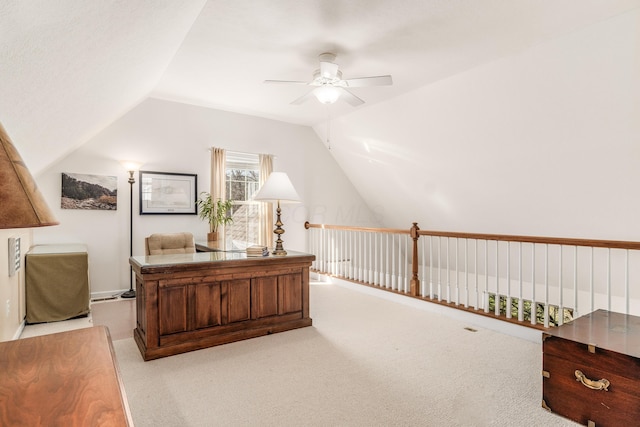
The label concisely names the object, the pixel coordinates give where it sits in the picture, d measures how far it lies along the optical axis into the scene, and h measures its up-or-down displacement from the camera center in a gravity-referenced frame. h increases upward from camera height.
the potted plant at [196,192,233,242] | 5.31 +0.04
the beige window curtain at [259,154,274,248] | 6.03 -0.03
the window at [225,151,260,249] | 5.90 +0.36
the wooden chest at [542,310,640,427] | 1.76 -0.87
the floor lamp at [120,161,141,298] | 4.68 +0.12
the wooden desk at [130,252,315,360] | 2.74 -0.74
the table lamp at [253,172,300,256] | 3.31 +0.23
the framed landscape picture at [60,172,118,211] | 4.50 +0.31
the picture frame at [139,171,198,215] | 5.02 +0.33
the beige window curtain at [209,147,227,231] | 5.53 +0.65
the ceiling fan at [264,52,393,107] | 3.24 +1.30
